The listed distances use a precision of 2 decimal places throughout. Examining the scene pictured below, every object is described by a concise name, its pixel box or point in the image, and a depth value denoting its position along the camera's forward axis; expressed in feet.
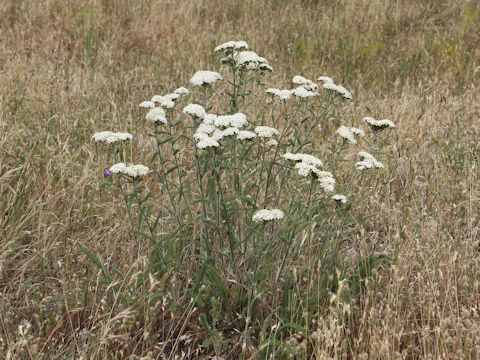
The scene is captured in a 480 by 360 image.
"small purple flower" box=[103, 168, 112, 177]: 10.80
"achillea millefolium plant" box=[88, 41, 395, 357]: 8.66
